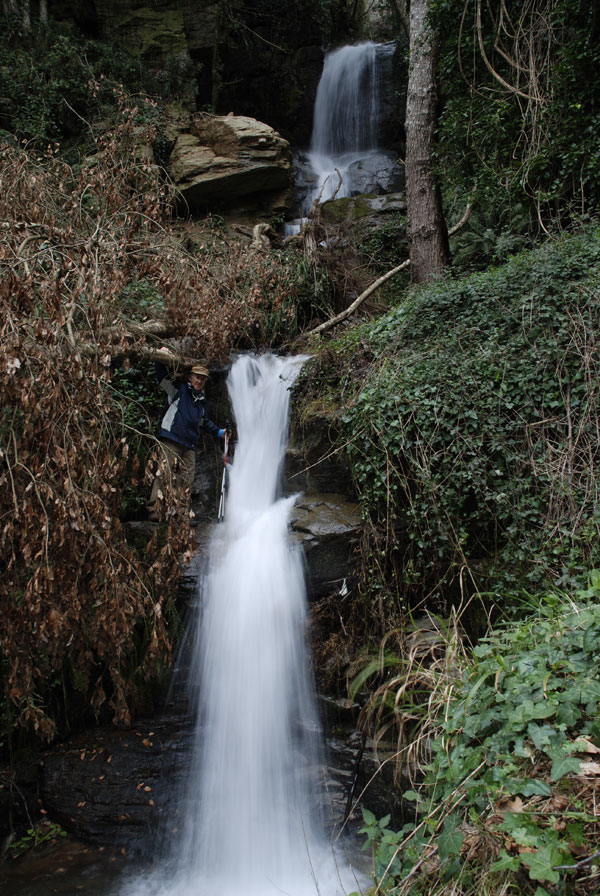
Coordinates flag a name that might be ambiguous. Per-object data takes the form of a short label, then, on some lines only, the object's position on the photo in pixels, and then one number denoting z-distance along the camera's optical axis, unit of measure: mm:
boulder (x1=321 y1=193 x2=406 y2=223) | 11802
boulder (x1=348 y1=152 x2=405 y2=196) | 13734
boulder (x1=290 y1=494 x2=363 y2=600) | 5367
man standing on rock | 6355
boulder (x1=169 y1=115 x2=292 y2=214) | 12008
